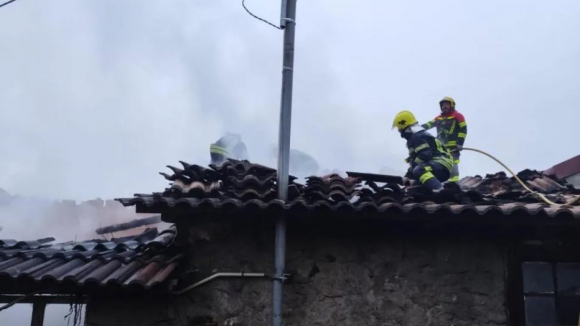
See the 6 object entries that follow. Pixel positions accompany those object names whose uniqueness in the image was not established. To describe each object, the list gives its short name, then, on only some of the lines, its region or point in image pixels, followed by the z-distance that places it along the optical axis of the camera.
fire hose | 5.81
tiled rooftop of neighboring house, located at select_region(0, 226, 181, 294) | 4.88
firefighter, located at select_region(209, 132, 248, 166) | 12.30
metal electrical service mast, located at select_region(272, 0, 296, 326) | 5.34
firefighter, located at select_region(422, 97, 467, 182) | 10.39
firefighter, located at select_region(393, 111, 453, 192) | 8.09
